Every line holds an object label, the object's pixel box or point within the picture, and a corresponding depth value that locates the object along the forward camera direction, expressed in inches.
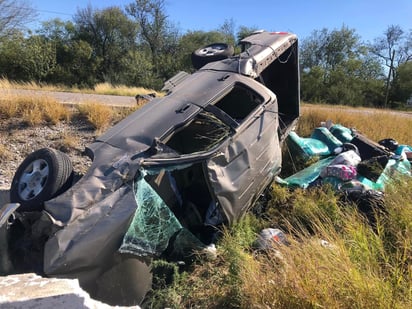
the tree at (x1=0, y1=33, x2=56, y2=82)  1150.3
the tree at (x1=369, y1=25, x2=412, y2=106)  1674.5
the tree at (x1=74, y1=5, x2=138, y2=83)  1467.8
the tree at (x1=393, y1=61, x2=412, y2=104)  1497.3
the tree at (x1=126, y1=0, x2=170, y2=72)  1545.3
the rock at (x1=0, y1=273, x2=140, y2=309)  74.5
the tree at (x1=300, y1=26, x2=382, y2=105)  1373.0
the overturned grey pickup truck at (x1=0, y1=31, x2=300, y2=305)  103.0
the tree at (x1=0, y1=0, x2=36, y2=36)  997.8
